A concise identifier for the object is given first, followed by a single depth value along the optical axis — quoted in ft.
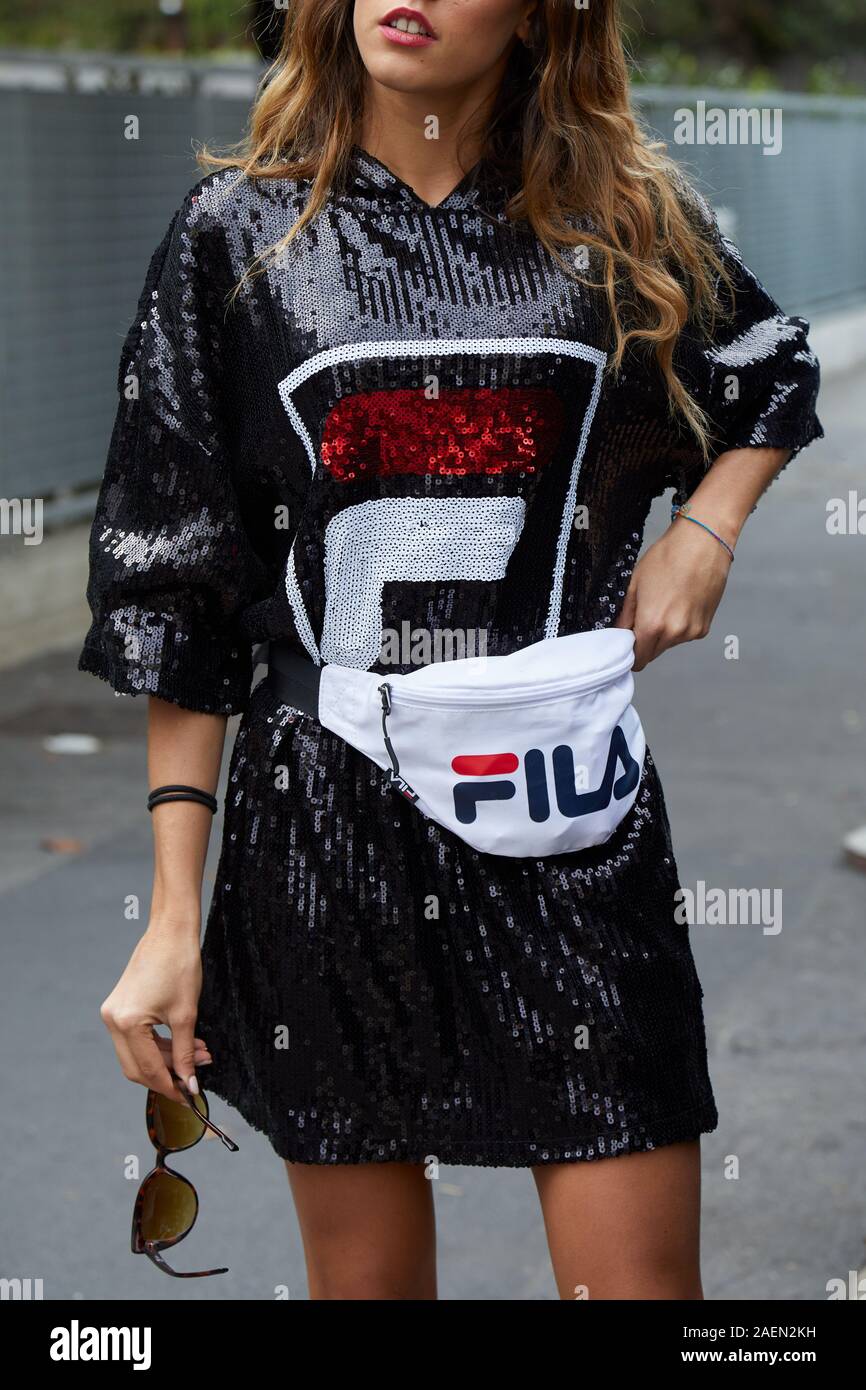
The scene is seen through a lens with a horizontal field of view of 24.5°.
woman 6.60
